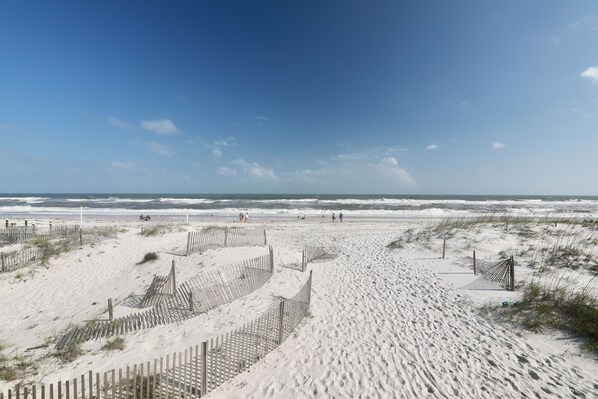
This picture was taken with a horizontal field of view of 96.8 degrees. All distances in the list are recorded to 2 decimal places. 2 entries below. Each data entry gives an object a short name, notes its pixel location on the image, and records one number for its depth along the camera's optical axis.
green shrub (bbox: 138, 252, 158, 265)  15.67
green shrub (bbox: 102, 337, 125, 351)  7.17
